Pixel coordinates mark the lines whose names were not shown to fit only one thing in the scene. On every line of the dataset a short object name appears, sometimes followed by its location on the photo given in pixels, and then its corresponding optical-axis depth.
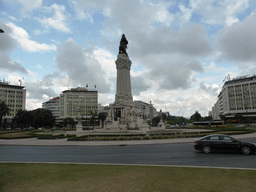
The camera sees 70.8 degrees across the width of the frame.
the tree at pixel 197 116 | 119.49
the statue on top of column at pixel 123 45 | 60.88
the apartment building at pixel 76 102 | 113.12
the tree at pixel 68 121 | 89.16
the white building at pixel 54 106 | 134.62
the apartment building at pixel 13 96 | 93.31
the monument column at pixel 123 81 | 55.54
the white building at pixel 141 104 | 182.07
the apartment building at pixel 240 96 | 92.50
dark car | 13.87
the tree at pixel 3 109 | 60.33
